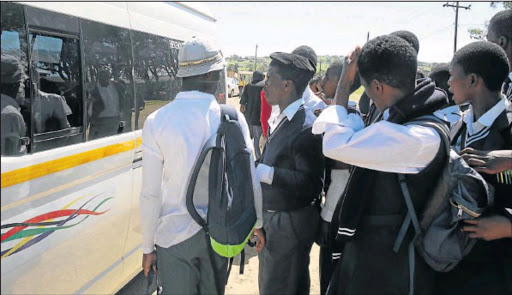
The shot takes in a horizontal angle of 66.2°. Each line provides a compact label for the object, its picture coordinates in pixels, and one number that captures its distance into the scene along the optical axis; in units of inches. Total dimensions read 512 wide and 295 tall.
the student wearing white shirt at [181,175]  73.0
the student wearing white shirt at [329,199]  100.7
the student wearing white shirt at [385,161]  61.1
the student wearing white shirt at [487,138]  69.2
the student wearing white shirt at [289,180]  89.6
